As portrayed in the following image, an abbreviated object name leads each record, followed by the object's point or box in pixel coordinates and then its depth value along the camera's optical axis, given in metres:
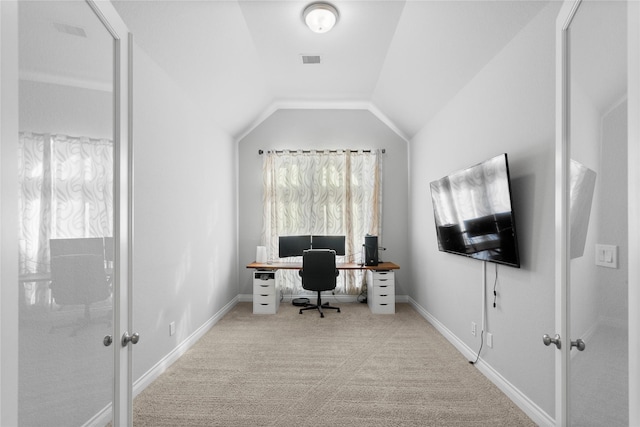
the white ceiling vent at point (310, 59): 3.47
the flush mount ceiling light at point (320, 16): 2.61
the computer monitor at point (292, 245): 4.71
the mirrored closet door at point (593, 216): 0.85
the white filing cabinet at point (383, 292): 4.41
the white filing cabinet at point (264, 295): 4.41
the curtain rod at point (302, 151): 5.00
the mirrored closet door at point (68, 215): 0.86
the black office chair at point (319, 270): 4.23
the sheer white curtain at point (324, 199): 4.96
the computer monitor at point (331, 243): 4.76
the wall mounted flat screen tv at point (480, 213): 2.19
